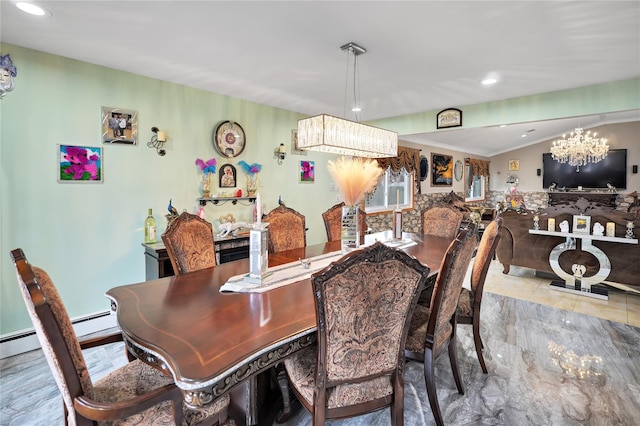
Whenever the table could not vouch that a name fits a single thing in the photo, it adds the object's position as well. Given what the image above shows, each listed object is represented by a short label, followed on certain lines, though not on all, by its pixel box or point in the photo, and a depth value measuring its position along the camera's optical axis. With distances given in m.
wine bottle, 3.13
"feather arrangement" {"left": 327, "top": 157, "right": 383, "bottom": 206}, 2.52
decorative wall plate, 3.69
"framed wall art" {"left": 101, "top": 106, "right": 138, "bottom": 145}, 2.88
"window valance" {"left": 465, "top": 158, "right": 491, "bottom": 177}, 9.18
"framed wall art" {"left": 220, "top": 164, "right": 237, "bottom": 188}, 3.79
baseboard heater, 2.50
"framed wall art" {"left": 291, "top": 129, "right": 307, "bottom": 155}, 4.60
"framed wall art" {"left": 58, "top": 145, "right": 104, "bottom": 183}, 2.67
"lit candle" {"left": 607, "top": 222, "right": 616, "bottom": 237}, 3.77
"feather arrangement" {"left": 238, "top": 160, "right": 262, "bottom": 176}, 3.97
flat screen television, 8.22
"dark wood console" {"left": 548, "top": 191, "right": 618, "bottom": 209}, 8.42
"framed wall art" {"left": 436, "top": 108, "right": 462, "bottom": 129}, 4.27
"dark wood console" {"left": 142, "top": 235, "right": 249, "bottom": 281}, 2.91
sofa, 3.75
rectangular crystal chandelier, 2.43
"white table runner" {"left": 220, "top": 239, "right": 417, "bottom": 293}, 1.75
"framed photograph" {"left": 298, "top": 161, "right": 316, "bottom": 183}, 4.71
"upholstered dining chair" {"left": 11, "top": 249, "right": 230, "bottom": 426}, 0.97
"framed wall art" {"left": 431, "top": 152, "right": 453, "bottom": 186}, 7.39
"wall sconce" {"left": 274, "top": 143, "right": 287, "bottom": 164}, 4.35
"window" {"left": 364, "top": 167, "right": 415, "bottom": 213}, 6.13
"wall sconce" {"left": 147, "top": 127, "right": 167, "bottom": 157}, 3.15
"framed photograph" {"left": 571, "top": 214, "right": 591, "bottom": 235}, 3.93
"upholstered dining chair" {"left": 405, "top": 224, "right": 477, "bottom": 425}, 1.62
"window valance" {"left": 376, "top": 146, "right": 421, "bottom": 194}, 5.90
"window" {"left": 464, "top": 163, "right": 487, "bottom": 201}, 9.04
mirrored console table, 3.86
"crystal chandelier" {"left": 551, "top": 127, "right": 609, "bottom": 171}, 6.58
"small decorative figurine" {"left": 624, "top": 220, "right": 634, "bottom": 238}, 3.65
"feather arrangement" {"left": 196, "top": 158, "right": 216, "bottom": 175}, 3.56
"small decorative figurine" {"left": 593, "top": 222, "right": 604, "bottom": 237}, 3.84
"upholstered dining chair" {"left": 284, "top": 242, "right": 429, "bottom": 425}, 1.17
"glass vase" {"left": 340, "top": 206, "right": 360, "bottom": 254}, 2.57
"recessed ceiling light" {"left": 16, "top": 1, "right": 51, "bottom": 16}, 1.89
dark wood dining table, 1.05
